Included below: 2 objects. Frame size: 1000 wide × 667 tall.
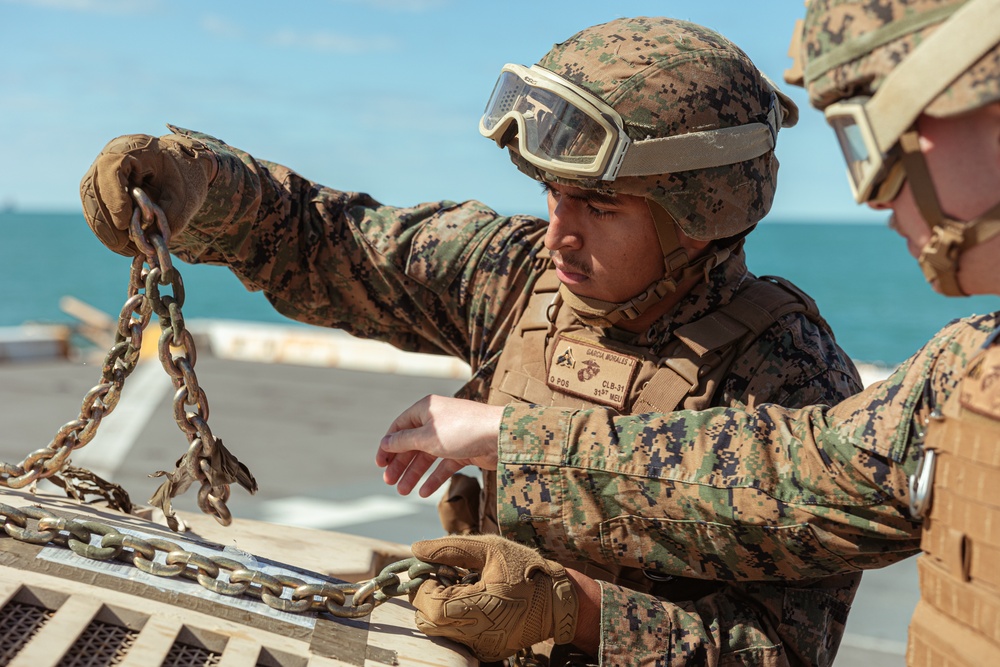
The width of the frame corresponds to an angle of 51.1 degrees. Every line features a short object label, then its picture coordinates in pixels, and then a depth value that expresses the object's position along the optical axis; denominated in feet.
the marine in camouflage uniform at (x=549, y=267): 7.61
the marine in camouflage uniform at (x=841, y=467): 5.24
